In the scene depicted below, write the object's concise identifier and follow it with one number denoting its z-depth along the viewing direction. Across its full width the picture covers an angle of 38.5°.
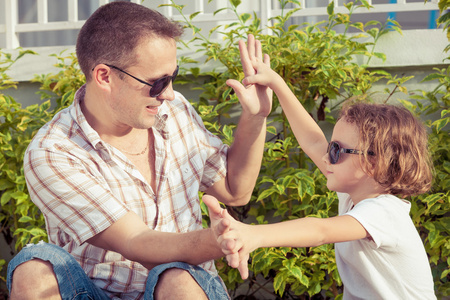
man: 2.26
